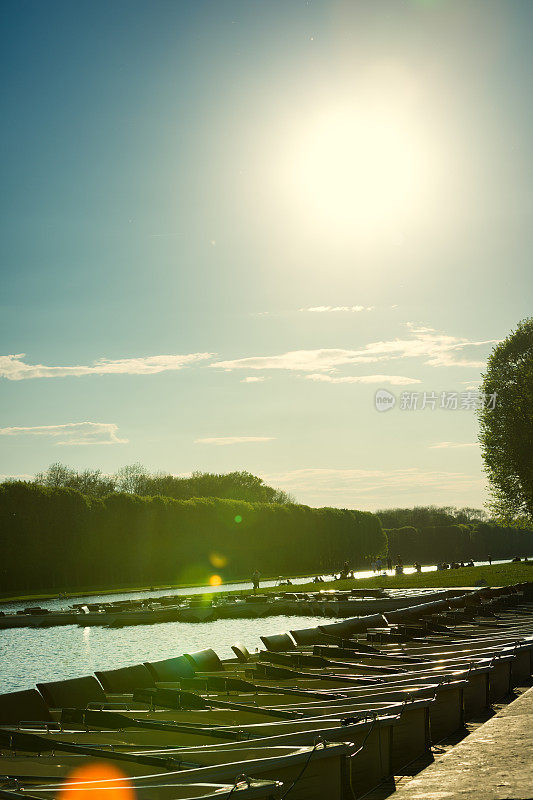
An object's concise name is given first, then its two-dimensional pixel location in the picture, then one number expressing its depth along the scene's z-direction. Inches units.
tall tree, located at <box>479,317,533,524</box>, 1975.9
